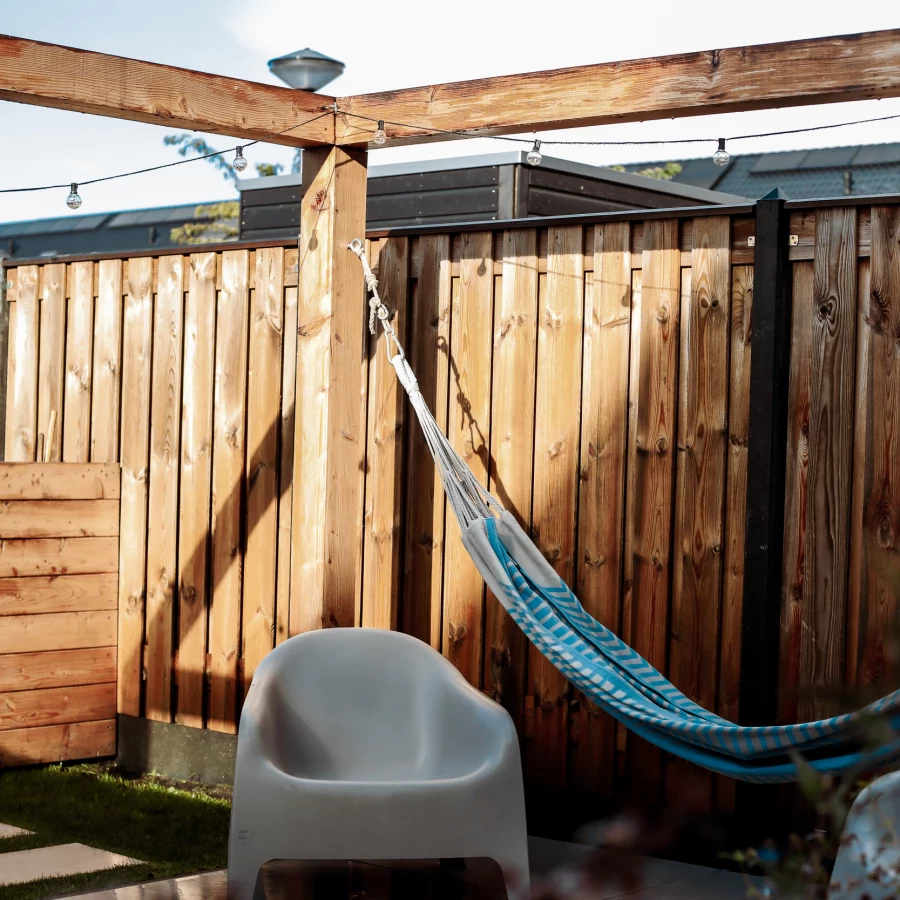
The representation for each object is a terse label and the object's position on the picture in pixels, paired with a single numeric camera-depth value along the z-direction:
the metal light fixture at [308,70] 3.84
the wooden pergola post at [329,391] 3.41
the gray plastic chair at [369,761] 2.56
